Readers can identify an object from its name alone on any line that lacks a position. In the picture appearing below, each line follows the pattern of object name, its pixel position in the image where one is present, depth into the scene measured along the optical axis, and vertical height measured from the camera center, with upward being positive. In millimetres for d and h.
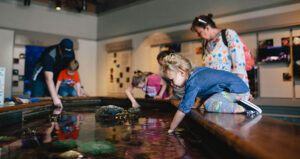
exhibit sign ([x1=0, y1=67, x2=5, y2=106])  1744 +30
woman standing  1738 +338
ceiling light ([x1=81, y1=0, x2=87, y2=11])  5371 +2122
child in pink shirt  3160 +48
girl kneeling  1320 +10
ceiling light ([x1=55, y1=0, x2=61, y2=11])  4712 +1882
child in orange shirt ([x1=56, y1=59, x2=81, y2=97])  3630 +98
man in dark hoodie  2463 +295
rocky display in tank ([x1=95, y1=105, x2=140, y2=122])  1789 -247
